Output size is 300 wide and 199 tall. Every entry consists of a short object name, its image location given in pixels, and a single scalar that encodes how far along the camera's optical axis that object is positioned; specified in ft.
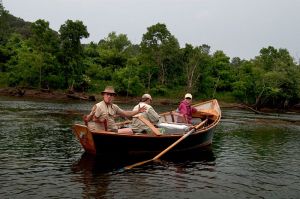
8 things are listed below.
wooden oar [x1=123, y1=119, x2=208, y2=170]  40.23
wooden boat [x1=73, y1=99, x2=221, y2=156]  41.83
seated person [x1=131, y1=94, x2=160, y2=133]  47.16
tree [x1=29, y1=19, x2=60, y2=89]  187.83
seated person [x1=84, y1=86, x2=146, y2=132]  41.60
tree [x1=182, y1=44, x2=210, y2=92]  213.05
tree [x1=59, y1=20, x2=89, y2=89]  184.24
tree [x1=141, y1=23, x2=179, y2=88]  212.23
